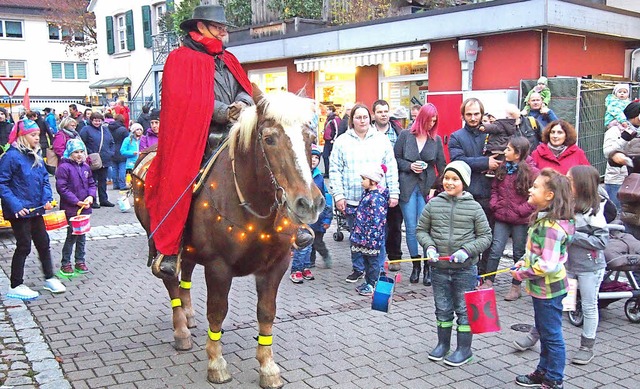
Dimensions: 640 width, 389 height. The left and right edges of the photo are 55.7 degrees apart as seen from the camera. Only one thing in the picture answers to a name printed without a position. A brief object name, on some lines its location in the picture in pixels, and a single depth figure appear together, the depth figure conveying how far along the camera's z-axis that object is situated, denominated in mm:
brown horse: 3990
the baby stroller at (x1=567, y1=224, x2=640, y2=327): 5820
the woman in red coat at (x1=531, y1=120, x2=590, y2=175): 6613
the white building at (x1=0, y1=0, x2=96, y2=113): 45000
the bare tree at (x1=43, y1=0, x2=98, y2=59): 40375
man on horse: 4758
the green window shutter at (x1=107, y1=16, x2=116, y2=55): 33906
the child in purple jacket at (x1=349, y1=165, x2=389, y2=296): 6855
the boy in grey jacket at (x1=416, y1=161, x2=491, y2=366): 4984
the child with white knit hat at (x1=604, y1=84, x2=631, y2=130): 9922
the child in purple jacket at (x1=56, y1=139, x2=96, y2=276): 7996
